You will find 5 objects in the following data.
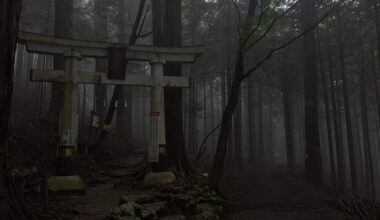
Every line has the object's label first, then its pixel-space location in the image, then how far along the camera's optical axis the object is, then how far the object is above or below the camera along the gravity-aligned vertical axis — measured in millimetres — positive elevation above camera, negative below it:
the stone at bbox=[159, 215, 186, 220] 6173 -1336
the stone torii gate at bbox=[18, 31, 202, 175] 7883 +1684
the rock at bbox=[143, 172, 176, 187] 7890 -798
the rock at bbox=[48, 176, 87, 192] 7246 -801
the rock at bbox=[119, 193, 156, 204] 6150 -994
